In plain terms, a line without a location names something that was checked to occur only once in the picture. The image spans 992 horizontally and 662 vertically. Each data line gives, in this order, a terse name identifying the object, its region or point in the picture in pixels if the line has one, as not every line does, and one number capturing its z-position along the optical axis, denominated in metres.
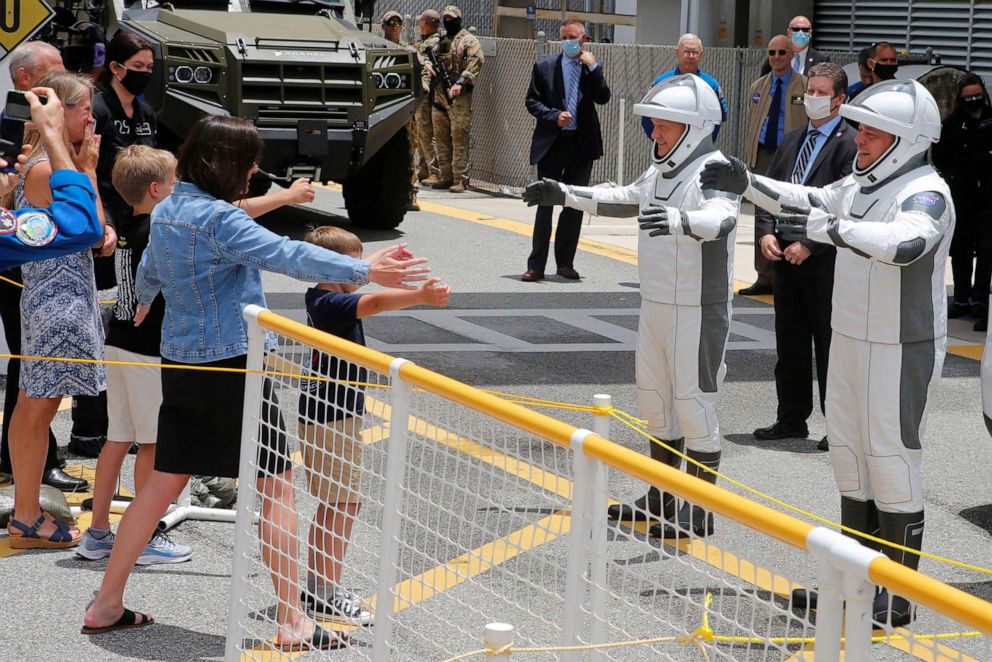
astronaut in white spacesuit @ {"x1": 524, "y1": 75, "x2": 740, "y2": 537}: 10.24
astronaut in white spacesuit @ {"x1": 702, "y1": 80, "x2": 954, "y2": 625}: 8.72
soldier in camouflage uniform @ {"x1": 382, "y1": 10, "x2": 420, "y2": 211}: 29.64
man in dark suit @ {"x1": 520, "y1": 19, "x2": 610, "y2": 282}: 21.43
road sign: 14.28
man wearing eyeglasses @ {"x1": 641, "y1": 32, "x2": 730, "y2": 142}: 22.59
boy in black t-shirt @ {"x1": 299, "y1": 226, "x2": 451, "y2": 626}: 6.91
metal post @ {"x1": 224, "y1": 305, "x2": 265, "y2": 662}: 7.38
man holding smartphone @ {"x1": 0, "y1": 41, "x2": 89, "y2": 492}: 11.06
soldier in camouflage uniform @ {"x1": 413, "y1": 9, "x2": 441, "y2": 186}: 31.32
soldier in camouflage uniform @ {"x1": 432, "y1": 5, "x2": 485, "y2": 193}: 30.91
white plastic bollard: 5.01
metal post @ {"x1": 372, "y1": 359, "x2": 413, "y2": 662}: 6.13
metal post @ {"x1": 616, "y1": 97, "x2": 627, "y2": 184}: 27.22
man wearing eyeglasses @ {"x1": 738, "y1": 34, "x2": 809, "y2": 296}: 20.64
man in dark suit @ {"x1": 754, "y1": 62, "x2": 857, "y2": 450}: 12.97
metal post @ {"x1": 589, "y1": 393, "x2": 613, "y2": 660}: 5.10
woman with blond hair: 9.91
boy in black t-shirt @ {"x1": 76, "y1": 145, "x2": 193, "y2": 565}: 9.50
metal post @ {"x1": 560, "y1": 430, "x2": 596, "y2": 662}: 5.10
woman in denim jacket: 8.03
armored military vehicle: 22.31
